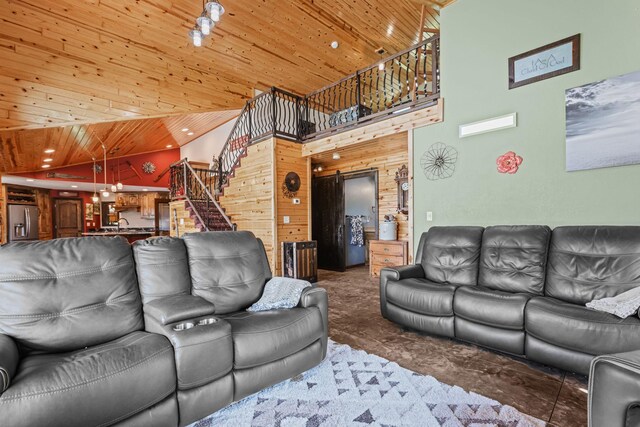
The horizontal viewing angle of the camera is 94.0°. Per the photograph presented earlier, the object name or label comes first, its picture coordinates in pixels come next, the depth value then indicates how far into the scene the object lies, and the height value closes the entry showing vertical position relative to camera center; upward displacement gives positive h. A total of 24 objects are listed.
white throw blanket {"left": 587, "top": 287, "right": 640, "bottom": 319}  1.94 -0.69
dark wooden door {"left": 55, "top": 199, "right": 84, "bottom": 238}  10.90 -0.05
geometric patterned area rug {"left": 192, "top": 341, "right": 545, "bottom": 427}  1.67 -1.19
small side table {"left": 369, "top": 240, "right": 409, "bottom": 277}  5.13 -0.80
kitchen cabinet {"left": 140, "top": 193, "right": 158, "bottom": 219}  11.88 +0.40
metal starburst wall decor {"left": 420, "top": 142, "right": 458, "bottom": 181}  4.03 +0.65
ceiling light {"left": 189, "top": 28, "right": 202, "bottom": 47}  3.68 +2.19
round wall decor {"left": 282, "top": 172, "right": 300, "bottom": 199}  5.88 +0.52
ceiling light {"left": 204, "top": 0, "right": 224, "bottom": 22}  3.34 +2.30
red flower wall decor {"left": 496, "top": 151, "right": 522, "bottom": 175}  3.49 +0.52
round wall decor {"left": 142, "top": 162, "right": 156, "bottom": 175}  11.05 +1.74
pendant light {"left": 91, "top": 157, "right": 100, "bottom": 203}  9.77 +1.24
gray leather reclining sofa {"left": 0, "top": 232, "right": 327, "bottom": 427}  1.28 -0.69
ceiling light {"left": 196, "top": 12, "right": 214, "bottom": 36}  3.50 +2.24
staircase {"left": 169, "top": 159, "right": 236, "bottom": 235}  6.81 +0.20
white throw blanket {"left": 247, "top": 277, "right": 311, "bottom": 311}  2.29 -0.66
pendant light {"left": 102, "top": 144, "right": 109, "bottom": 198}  8.77 +1.49
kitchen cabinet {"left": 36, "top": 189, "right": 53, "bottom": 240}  10.34 +0.08
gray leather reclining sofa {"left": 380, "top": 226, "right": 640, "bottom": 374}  2.03 -0.75
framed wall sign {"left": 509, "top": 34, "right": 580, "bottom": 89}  3.12 +1.59
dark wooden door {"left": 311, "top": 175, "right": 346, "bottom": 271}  6.90 -0.24
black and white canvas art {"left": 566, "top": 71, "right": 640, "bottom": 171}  2.80 +0.80
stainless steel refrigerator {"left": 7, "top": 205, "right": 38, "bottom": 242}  9.16 -0.18
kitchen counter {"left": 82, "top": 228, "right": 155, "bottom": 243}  8.80 -0.59
